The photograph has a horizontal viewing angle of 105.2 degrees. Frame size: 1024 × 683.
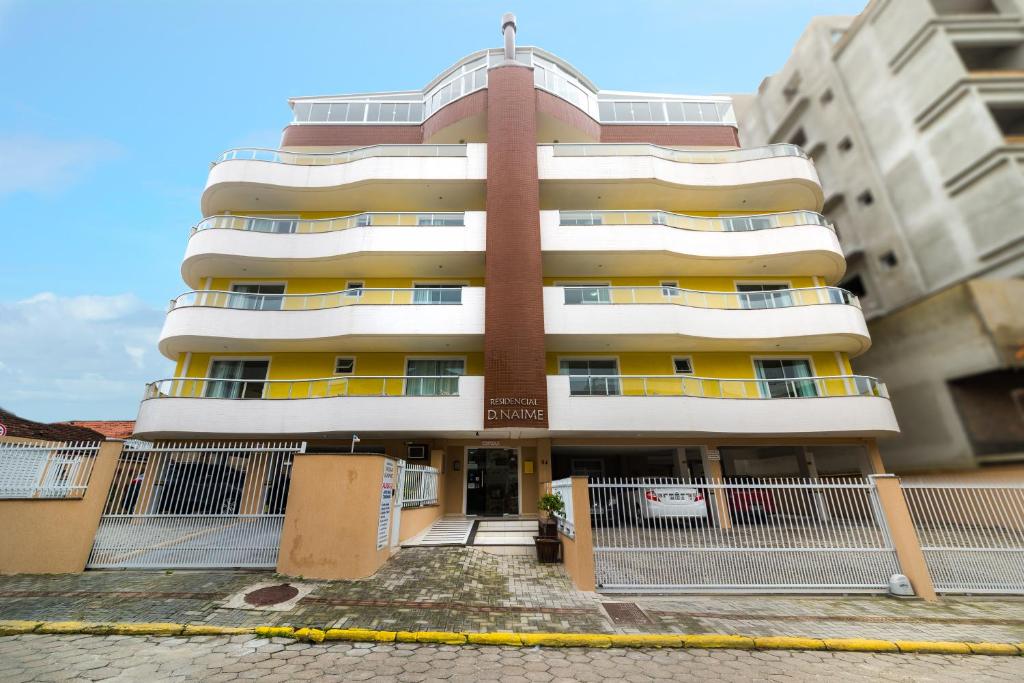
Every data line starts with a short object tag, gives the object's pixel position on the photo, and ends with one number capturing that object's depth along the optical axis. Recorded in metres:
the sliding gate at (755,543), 7.61
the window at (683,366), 17.53
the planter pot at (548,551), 9.44
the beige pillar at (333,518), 7.71
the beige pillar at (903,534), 7.42
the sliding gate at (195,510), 8.01
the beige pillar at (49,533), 7.73
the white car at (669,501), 8.02
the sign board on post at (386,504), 8.54
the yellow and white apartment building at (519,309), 15.06
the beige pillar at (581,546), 7.53
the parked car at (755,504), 7.90
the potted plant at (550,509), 9.71
